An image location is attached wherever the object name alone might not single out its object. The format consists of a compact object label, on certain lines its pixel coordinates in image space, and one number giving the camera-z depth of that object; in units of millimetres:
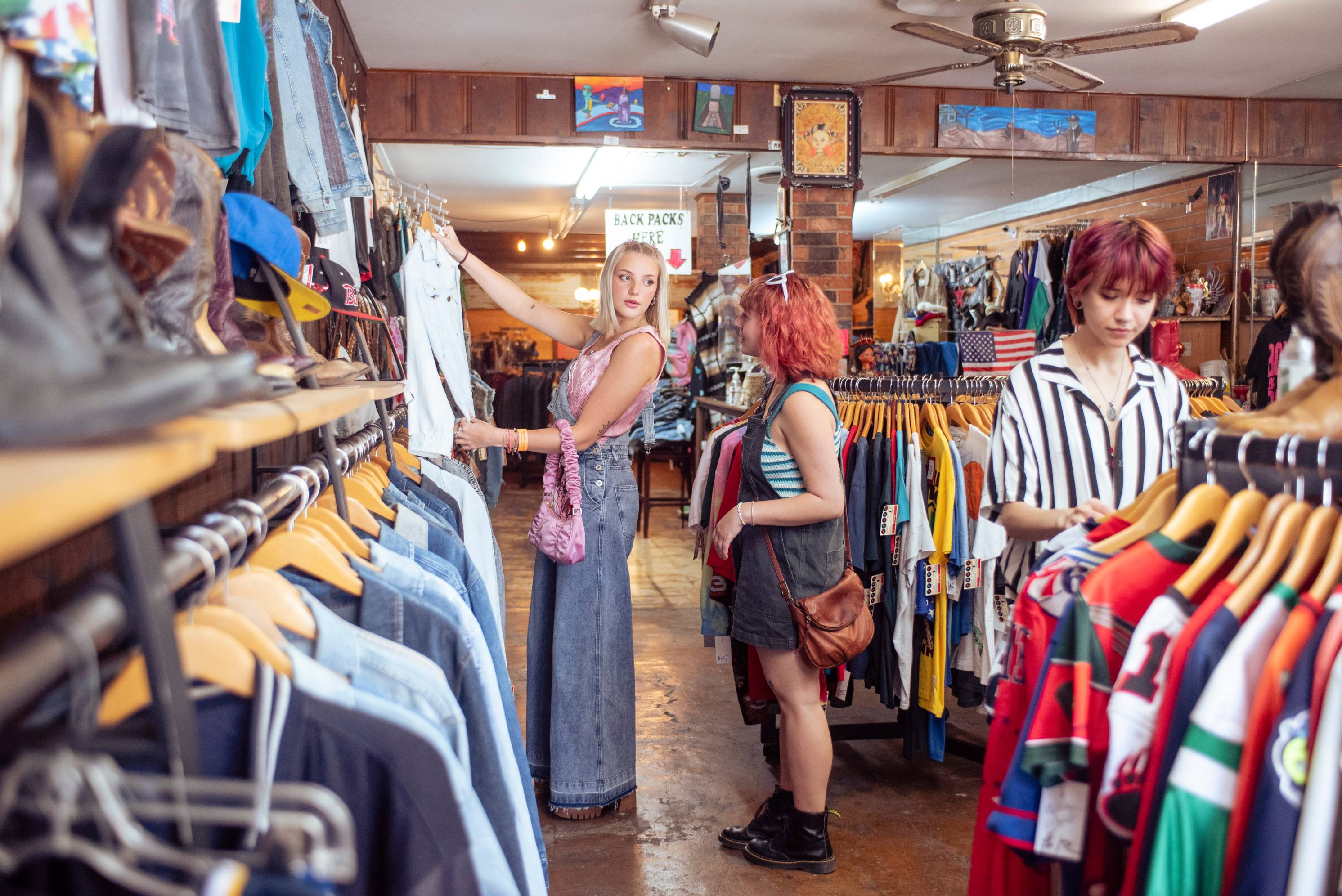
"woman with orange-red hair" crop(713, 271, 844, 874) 2451
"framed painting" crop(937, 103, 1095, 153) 5730
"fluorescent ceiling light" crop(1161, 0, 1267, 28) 4320
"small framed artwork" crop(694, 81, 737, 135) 5484
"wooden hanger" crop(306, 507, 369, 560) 1299
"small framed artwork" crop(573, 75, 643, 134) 5375
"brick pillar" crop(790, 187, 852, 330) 5633
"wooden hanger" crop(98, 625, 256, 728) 822
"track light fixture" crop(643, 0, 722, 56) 4270
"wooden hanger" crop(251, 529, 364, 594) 1180
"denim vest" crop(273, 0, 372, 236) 2184
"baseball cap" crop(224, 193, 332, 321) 1347
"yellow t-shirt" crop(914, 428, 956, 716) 2980
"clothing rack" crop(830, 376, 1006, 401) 3295
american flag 5477
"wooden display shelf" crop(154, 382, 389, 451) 638
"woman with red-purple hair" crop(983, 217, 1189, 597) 1922
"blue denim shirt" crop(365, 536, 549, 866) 1312
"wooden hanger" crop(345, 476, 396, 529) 1743
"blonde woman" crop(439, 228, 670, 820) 2879
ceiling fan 3721
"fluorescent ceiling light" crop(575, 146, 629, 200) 6211
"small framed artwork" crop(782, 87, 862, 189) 5570
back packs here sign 6188
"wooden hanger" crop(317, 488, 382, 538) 1580
